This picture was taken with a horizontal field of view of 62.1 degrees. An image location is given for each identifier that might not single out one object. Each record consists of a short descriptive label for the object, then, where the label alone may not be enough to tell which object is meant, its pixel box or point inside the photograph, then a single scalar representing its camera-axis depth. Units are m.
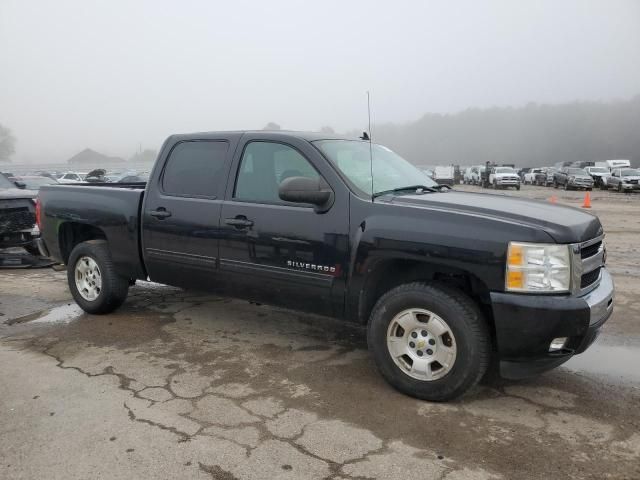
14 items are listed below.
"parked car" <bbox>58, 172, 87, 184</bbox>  36.40
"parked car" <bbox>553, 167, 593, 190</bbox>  34.68
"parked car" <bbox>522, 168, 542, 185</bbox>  47.12
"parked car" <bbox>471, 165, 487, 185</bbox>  45.86
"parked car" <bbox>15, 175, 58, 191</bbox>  19.95
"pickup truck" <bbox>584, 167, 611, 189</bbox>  35.96
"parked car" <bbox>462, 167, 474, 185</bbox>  49.91
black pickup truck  3.16
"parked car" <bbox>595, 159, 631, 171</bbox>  45.62
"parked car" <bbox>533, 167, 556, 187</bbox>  41.91
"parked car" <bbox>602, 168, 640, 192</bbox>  31.55
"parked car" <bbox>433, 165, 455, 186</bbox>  48.92
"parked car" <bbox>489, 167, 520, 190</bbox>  38.78
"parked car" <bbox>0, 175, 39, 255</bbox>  7.93
